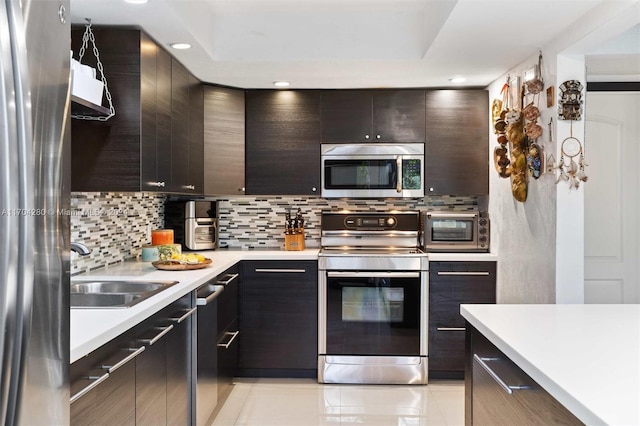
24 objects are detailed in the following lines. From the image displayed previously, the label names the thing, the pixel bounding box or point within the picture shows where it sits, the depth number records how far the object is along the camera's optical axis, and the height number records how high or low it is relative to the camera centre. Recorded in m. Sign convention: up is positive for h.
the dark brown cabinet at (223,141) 3.79 +0.54
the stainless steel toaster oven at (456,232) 3.89 -0.14
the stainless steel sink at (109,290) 2.33 -0.36
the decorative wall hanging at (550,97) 2.77 +0.63
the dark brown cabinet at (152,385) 1.91 -0.67
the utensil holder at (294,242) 4.07 -0.22
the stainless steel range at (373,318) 3.68 -0.74
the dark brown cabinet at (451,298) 3.69 -0.60
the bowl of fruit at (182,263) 2.90 -0.28
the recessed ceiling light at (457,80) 3.68 +0.96
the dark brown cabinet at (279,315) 3.73 -0.73
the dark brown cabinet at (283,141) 3.98 +0.56
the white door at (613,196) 3.03 +0.11
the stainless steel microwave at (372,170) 3.95 +0.33
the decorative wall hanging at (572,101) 2.67 +0.58
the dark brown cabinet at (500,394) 1.24 -0.51
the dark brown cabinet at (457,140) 3.95 +0.56
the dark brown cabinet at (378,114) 3.96 +0.76
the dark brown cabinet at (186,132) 3.13 +0.53
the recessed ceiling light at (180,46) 2.86 +0.93
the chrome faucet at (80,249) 1.56 -0.11
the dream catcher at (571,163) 2.67 +0.26
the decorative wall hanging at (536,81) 2.89 +0.74
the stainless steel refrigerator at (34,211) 0.73 +0.00
